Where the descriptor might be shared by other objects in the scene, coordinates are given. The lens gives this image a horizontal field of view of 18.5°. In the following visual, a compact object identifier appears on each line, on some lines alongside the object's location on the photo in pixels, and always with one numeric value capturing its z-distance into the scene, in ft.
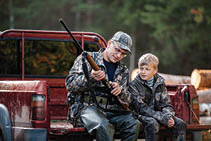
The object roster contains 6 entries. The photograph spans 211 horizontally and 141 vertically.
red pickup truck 22.92
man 23.21
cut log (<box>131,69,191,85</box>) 57.14
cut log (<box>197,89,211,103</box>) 56.54
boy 25.01
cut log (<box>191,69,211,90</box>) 56.94
